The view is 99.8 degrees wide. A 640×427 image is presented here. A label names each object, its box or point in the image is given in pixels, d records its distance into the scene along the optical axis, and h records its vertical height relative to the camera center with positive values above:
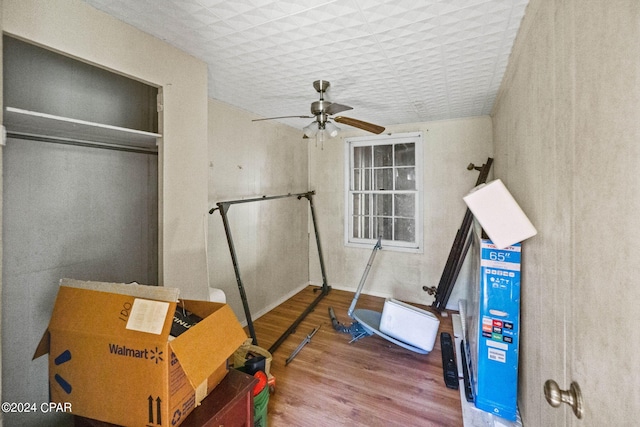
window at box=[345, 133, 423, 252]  4.04 +0.29
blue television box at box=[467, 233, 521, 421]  1.81 -0.81
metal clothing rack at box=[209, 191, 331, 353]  2.61 -0.98
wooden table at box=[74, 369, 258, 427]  1.05 -0.81
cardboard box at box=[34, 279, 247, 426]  0.97 -0.56
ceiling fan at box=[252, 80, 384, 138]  2.29 +0.78
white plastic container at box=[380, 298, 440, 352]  2.68 -1.19
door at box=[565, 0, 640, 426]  0.56 -0.01
